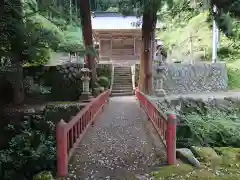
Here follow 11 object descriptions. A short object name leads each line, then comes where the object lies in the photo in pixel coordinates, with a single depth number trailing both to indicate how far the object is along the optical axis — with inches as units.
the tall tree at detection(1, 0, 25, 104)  228.5
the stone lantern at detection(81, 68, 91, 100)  336.3
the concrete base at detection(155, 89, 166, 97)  362.7
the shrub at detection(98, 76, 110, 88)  464.1
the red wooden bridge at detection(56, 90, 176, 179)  116.6
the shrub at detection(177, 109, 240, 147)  212.9
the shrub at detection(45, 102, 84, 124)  299.9
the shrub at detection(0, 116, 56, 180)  155.1
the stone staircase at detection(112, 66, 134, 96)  469.1
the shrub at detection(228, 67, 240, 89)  505.1
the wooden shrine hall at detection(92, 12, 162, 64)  646.6
